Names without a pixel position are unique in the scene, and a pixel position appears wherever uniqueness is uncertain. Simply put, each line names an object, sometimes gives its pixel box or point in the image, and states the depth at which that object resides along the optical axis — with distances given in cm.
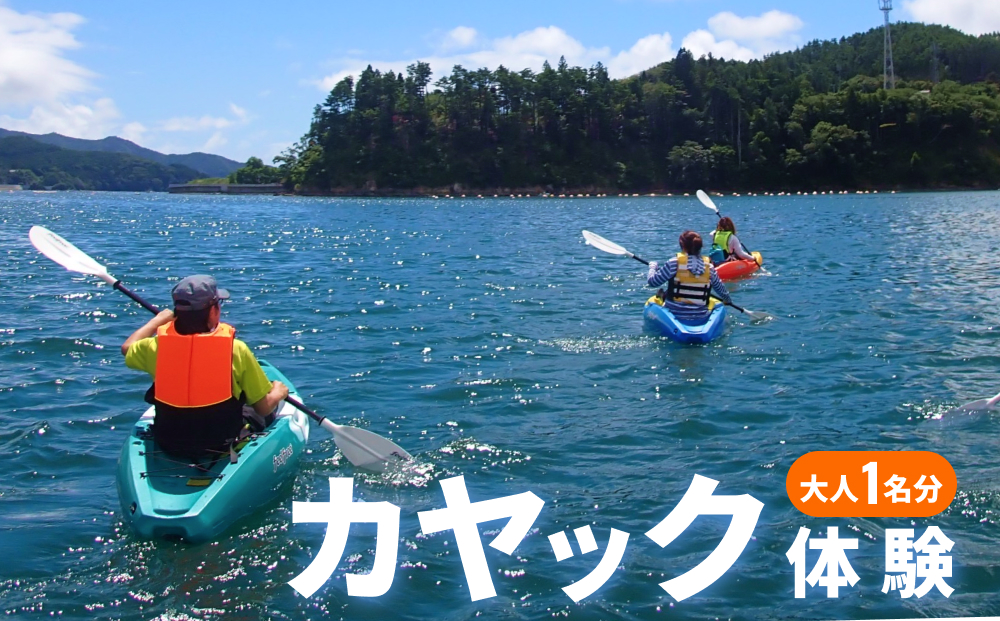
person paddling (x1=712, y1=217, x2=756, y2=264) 1711
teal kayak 531
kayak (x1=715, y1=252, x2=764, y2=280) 1702
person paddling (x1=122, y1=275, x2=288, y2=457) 543
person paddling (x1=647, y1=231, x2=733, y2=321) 1095
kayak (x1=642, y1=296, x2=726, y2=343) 1087
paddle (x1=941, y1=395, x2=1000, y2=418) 725
